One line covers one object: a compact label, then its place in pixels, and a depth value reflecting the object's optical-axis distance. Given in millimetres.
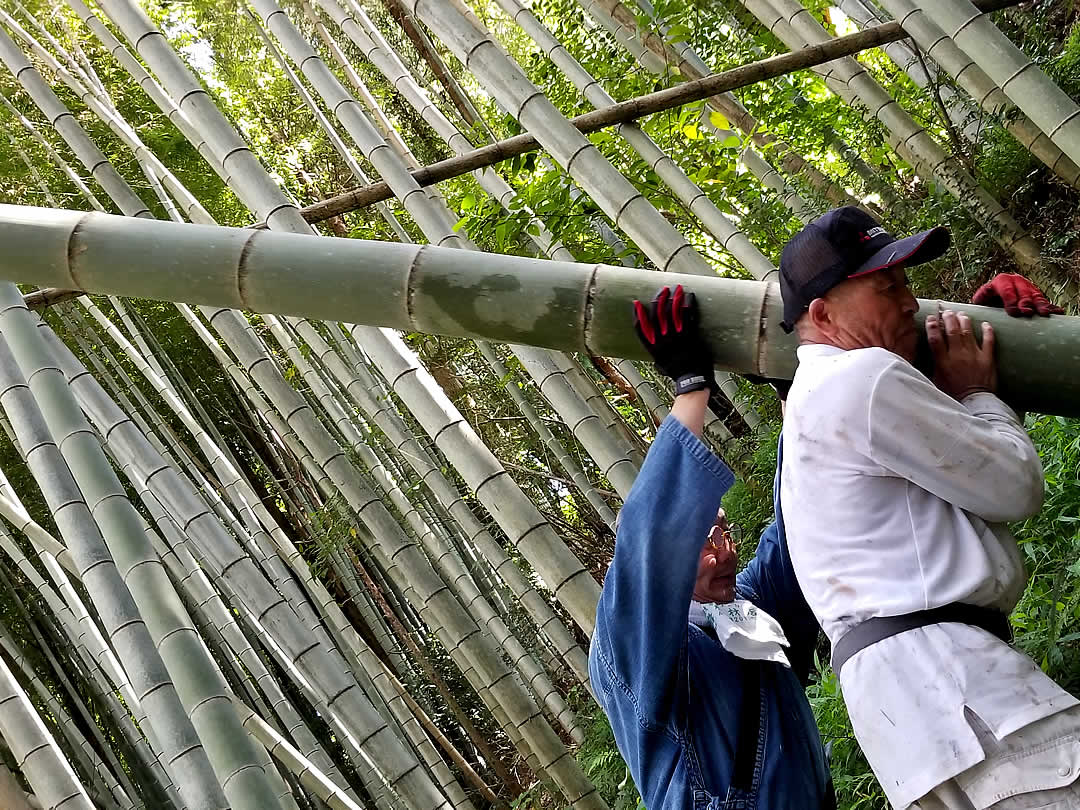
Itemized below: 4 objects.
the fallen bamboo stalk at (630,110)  3060
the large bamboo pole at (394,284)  1217
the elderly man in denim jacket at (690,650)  1206
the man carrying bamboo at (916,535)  1062
